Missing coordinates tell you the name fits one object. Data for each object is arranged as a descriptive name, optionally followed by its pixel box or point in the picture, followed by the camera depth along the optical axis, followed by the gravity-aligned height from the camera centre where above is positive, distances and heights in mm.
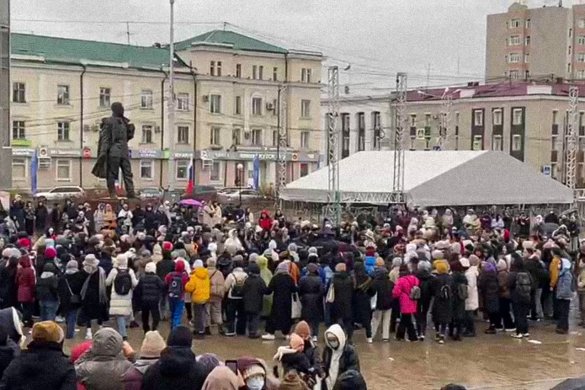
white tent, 34719 -706
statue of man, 24469 +352
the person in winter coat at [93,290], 15000 -2030
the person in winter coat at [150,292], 15211 -2070
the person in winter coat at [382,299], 15758 -2202
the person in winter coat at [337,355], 9383 -1863
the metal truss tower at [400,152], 34469 +407
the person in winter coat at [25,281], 15414 -1958
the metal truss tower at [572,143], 41375 +987
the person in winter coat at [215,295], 15859 -2198
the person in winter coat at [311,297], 15523 -2149
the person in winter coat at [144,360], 7410 -1588
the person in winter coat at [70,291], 14945 -2048
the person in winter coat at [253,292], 15680 -2104
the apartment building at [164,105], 58344 +3488
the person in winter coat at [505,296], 16734 -2249
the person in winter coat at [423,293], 15969 -2107
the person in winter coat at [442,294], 15820 -2109
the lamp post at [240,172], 65688 -780
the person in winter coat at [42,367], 7020 -1515
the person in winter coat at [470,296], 16531 -2236
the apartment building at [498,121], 69500 +3250
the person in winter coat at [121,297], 14945 -2124
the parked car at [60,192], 43584 -1735
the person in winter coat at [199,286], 15594 -2013
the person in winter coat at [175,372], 7285 -1587
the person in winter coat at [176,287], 15625 -2047
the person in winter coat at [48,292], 15039 -2075
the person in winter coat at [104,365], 7473 -1593
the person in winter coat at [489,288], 16703 -2109
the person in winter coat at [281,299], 15602 -2192
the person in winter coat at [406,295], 15734 -2128
